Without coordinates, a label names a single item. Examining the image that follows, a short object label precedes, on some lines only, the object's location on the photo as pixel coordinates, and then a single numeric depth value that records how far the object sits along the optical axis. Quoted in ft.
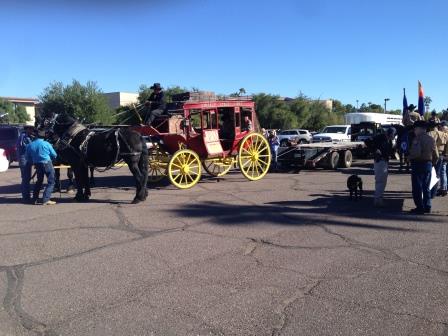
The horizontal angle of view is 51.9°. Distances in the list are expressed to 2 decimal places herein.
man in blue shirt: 33.96
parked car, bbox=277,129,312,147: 131.62
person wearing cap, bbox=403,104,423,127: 39.04
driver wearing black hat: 40.65
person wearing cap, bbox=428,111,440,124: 31.78
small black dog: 33.83
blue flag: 56.41
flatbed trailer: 55.67
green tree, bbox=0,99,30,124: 222.22
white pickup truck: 97.14
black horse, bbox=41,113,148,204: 34.83
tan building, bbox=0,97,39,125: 303.48
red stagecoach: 41.45
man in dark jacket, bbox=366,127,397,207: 30.76
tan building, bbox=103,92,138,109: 242.37
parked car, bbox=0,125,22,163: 69.23
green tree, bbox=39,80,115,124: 159.84
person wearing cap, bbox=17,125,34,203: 35.70
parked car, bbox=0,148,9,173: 61.98
